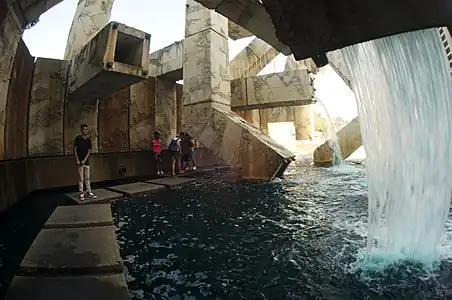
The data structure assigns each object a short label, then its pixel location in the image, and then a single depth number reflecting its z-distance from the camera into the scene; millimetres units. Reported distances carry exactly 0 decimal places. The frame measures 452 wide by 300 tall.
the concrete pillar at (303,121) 27891
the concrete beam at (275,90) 15789
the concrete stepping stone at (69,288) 2371
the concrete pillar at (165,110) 13877
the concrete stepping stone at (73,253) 2867
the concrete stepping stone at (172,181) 9057
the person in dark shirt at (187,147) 11977
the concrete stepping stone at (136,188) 7675
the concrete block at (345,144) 15461
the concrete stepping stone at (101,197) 6590
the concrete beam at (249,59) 20469
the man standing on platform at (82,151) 6727
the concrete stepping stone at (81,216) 4461
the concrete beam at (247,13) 6452
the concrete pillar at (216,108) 9979
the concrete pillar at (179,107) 16609
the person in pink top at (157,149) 11403
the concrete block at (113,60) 6965
